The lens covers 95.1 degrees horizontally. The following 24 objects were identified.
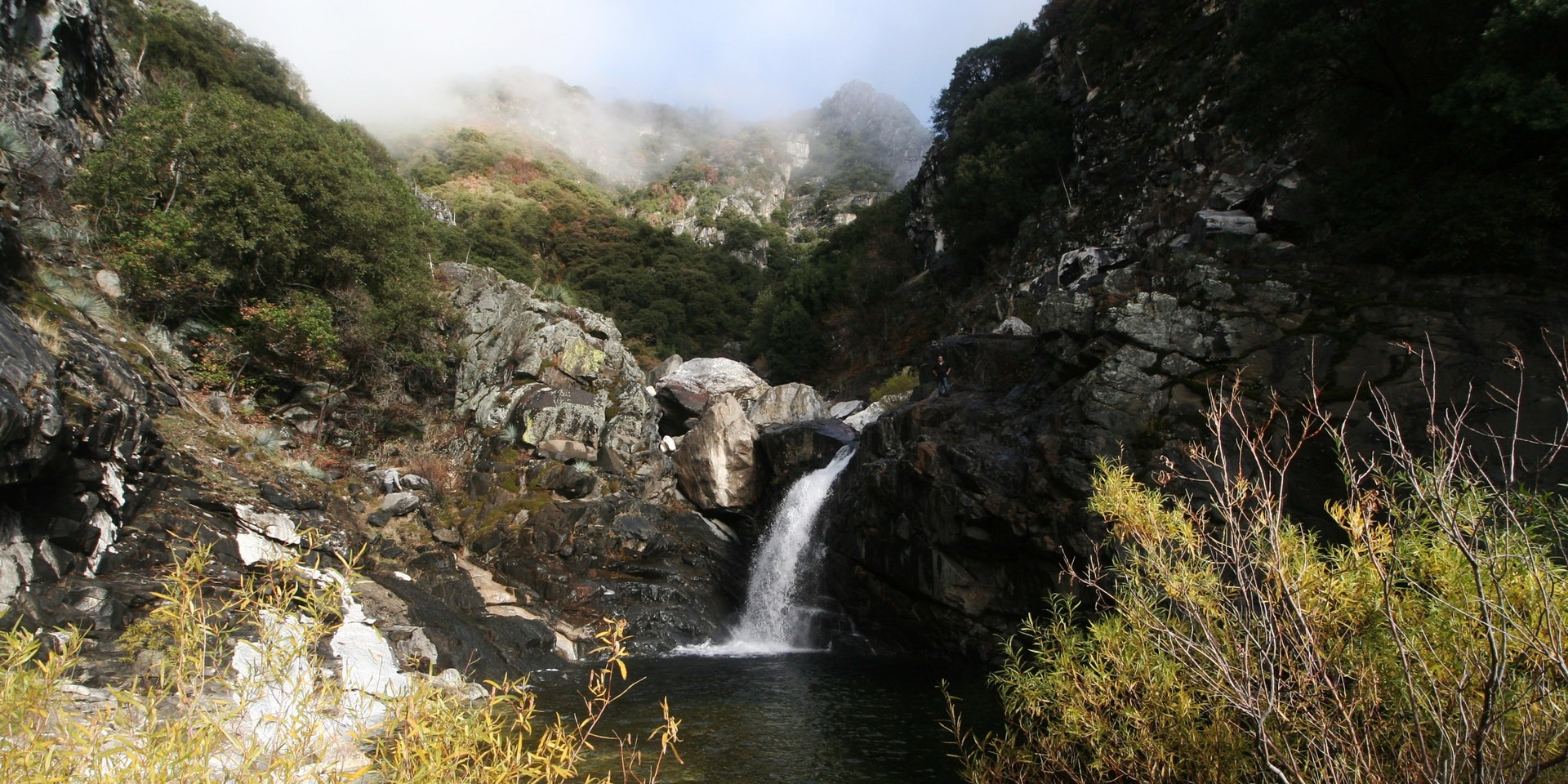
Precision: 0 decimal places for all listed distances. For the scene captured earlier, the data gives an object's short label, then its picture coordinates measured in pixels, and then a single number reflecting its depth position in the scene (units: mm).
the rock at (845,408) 26688
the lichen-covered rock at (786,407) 24500
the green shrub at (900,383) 25750
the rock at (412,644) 11266
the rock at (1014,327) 19250
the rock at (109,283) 14508
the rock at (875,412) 23031
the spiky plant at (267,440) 14492
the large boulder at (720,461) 20281
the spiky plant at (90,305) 12945
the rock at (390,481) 16766
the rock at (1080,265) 19672
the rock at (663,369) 30398
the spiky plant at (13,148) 13438
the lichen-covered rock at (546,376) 20172
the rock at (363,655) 9469
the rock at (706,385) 25031
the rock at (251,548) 10969
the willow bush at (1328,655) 2713
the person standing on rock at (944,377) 17945
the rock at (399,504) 16031
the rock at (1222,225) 13812
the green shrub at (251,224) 15047
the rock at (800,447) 19344
